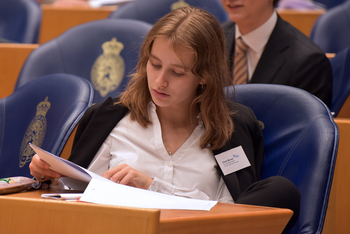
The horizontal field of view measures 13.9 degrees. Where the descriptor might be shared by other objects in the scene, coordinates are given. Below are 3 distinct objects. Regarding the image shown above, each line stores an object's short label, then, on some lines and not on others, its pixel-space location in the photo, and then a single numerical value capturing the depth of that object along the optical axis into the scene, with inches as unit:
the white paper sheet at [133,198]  132.8
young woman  150.3
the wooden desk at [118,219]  130.4
